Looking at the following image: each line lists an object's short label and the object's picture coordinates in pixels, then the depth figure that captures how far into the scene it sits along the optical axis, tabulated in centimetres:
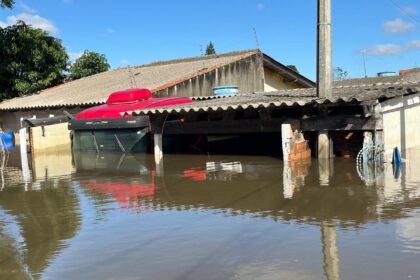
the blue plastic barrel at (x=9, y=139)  2634
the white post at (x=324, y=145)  1381
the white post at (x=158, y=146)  1712
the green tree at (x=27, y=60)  3181
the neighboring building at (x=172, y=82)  2472
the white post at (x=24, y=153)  1624
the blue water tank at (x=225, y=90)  2297
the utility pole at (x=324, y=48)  1337
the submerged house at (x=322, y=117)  1284
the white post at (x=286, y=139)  1344
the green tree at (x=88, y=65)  3941
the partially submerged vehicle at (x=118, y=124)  1912
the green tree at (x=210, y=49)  7175
